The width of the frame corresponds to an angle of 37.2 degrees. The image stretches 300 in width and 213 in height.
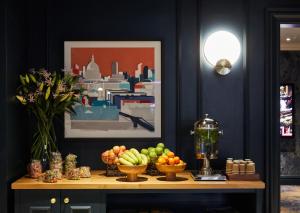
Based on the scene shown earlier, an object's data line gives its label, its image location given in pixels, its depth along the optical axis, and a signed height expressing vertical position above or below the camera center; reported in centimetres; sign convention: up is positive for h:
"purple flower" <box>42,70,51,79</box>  321 +26
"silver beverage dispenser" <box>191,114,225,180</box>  321 -23
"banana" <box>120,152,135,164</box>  313 -34
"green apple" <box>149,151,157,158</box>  326 -33
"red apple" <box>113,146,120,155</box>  325 -30
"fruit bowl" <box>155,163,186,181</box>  311 -42
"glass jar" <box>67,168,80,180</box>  314 -46
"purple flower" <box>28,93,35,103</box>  317 +8
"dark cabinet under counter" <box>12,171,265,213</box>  299 -55
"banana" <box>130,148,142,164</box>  315 -32
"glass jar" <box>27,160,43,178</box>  319 -43
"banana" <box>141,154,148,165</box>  316 -35
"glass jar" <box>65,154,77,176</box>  318 -39
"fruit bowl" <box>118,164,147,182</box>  308 -42
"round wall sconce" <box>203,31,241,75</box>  349 +48
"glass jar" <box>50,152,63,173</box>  319 -37
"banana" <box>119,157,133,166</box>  312 -37
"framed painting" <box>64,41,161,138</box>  350 +19
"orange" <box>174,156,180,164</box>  315 -36
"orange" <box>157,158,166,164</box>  315 -36
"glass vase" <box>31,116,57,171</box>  329 -24
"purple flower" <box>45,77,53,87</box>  321 +20
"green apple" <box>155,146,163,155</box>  330 -30
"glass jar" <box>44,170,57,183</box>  305 -46
